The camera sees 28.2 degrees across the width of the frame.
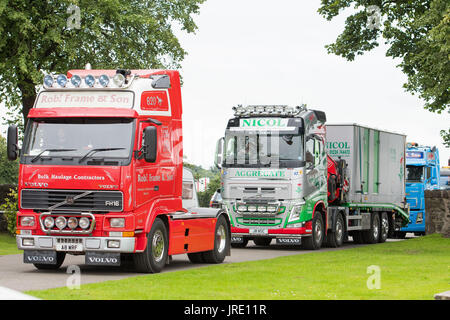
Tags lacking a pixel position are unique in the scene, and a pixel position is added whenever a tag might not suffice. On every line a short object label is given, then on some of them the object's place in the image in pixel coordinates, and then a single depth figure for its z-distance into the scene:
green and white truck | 24.78
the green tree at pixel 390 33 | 30.42
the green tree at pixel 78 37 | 32.06
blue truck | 37.06
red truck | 16.27
